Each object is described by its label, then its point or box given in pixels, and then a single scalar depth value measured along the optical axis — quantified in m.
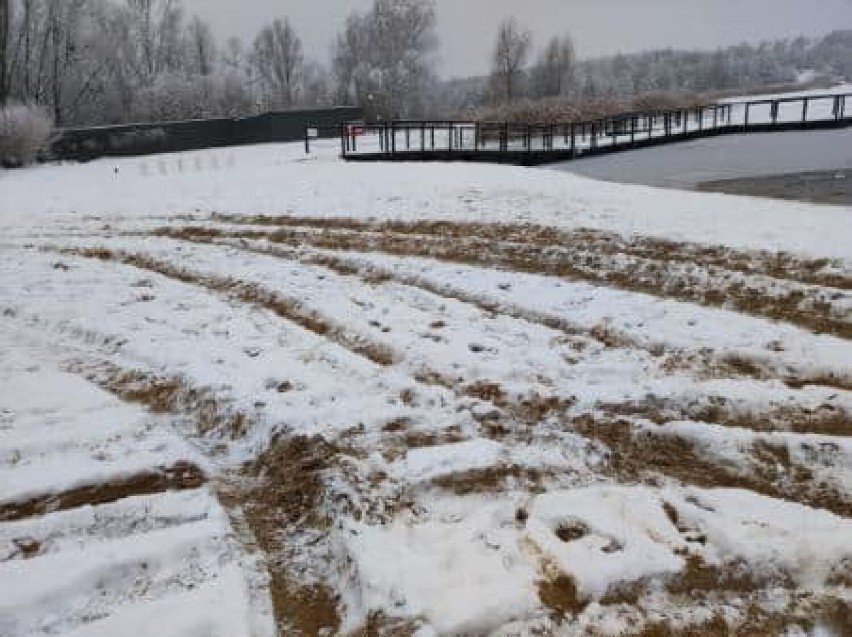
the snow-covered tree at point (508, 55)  68.06
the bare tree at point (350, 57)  70.56
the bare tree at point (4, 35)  31.19
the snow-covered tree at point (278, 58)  83.31
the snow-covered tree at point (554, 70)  75.62
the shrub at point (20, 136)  26.72
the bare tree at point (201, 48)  73.17
